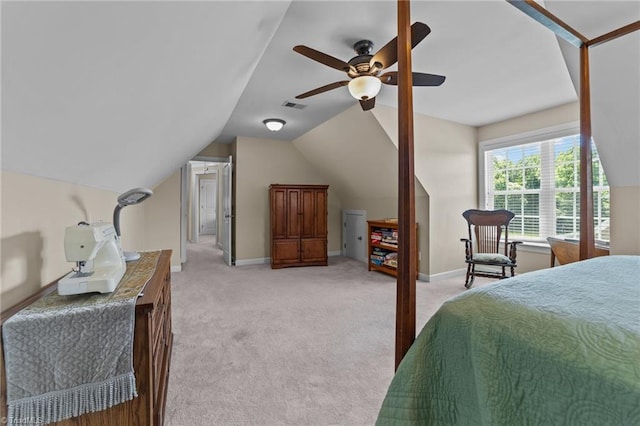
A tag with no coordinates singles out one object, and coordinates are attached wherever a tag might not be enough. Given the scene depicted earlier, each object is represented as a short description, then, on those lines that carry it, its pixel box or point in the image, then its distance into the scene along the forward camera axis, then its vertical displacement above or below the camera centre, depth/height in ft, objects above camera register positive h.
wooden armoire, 15.98 -0.59
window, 10.87 +1.37
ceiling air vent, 11.10 +4.55
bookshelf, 13.60 -1.57
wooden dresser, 2.95 -1.83
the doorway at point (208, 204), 17.26 +1.05
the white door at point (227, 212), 16.40 +0.21
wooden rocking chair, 10.96 -1.24
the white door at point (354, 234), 17.44 -1.29
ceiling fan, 6.05 +3.57
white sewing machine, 3.21 -0.66
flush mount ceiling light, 12.42 +4.18
